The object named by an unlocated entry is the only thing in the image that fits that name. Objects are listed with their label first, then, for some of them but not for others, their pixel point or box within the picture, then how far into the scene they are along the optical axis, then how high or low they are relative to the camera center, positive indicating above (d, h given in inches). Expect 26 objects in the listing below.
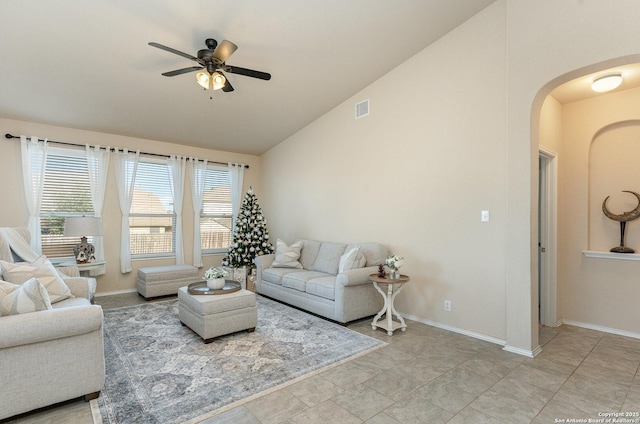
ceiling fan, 118.1 +57.8
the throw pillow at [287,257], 217.2 -26.8
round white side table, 149.4 -42.8
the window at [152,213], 233.1 +2.3
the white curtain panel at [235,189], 276.5 +23.7
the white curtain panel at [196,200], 253.9 +12.7
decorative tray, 149.6 -34.4
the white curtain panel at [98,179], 211.8 +24.1
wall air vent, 199.9 +67.8
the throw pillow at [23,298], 89.0 -23.3
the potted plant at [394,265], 150.5 -21.8
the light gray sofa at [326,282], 161.8 -36.2
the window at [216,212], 264.1 +3.7
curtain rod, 187.1 +45.3
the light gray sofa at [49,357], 83.0 -38.7
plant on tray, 152.6 -29.4
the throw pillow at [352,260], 169.9 -22.6
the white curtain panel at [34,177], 191.6 +22.3
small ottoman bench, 205.8 -41.5
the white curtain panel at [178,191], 245.0 +18.9
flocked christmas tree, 247.4 -15.7
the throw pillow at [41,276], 115.9 -22.6
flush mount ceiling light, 135.0 +57.9
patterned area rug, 92.8 -53.7
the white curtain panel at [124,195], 222.5 +14.3
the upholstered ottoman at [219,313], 137.5 -42.7
